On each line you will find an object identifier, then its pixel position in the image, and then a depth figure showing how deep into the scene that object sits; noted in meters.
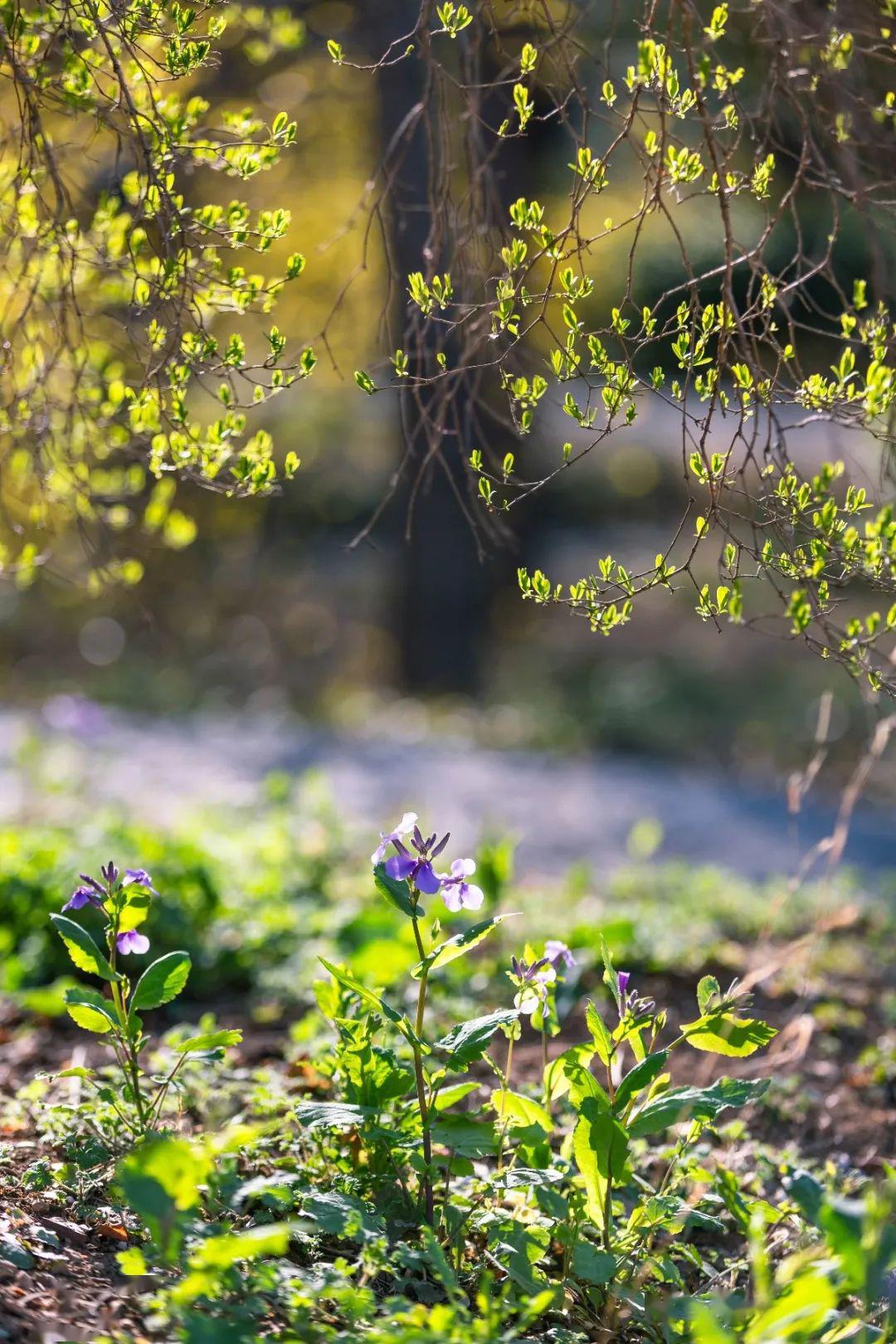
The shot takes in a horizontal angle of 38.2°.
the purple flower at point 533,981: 2.06
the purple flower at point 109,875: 2.12
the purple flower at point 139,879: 2.16
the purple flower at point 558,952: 2.24
